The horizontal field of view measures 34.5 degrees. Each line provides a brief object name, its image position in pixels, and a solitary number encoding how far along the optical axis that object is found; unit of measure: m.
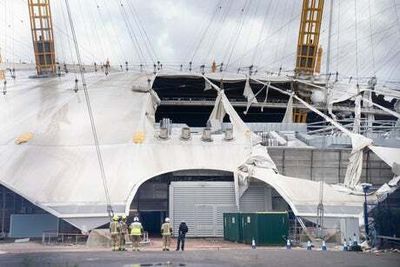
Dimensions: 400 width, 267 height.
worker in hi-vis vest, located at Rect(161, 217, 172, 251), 29.53
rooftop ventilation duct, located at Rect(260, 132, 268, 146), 53.70
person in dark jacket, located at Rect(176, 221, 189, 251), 29.36
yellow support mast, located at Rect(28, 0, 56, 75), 79.88
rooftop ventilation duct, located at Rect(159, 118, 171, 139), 48.41
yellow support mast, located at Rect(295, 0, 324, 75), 77.88
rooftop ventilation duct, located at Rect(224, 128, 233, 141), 49.47
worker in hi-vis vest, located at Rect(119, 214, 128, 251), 30.23
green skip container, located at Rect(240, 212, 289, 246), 35.06
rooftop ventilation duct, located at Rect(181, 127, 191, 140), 49.09
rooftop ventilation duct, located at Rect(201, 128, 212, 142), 49.03
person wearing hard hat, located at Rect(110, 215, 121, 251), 30.09
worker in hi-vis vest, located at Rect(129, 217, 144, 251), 29.97
